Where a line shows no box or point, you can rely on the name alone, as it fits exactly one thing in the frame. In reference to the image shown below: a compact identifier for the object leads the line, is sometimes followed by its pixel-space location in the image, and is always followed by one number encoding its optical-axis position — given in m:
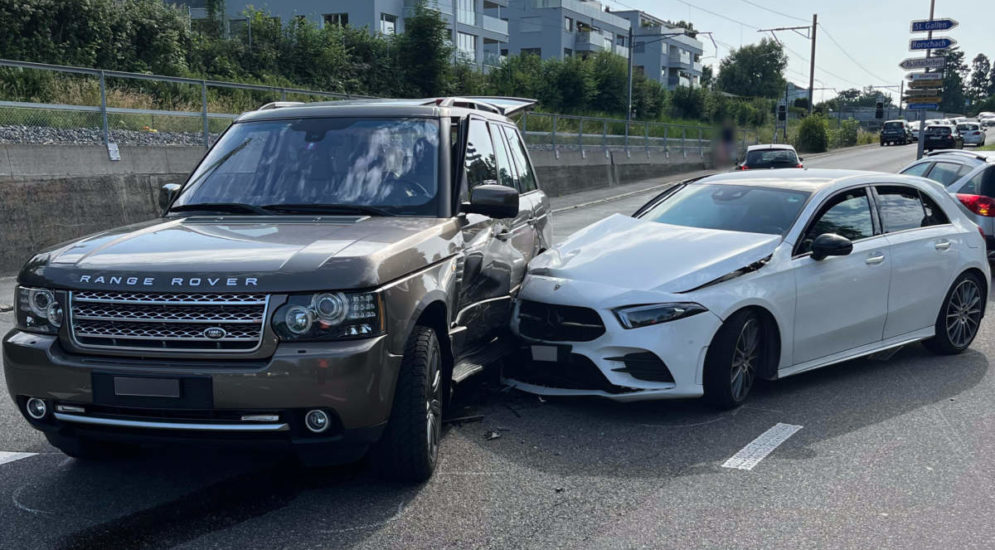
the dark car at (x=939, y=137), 52.50
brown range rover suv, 3.58
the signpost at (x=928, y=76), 29.39
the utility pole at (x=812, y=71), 69.19
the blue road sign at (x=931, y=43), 27.09
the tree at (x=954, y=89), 165.62
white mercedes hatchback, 5.30
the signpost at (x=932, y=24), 27.06
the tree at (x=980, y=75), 178.19
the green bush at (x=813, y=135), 64.06
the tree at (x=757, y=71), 108.69
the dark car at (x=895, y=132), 69.06
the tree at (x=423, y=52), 37.31
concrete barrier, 11.70
